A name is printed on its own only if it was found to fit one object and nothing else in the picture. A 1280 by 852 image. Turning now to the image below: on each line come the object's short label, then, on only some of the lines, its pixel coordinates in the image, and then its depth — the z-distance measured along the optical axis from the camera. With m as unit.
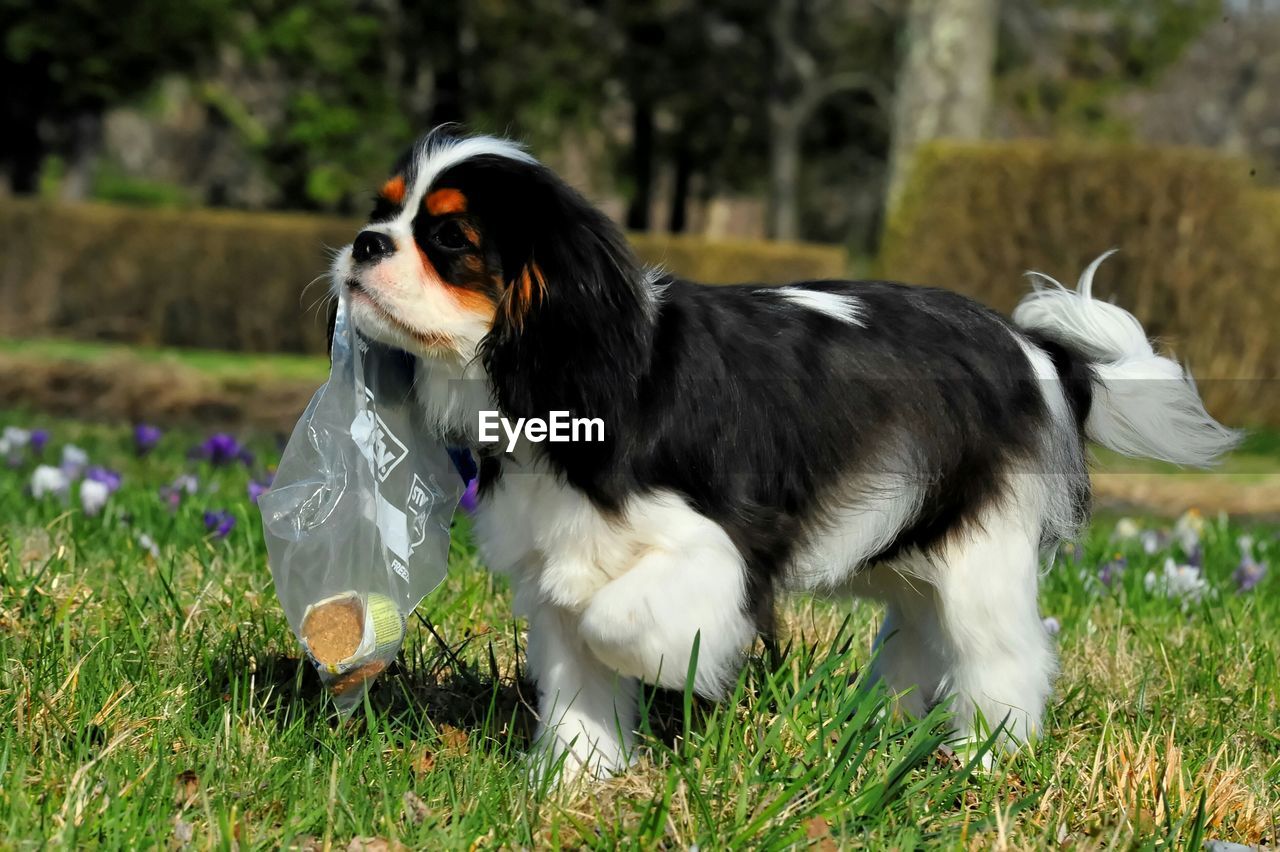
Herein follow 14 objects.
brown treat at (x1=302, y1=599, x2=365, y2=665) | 3.00
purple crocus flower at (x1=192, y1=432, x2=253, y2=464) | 5.88
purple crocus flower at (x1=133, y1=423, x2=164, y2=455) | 6.45
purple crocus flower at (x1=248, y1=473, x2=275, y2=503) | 4.91
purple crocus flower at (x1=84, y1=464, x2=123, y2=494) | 4.90
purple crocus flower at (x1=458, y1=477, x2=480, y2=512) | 4.49
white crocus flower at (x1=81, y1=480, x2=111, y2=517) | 4.68
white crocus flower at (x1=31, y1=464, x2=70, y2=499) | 4.90
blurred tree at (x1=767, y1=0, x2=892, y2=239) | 25.62
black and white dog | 2.74
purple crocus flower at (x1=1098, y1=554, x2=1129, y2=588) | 4.84
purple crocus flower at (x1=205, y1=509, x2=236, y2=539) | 4.46
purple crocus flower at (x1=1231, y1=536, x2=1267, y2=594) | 4.90
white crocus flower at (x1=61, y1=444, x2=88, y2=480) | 5.27
